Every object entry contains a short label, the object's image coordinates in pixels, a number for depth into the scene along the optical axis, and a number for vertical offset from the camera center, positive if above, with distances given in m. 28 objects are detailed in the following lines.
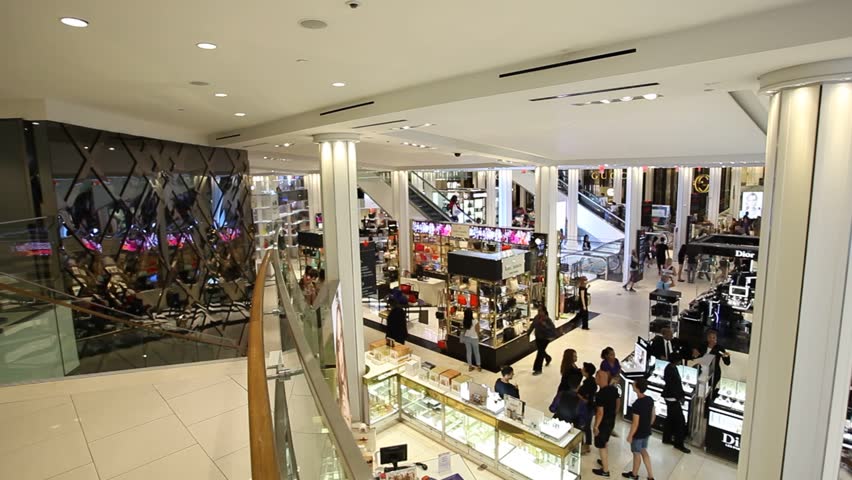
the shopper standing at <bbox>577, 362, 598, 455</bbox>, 6.44 -3.09
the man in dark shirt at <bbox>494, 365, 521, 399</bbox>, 6.73 -2.98
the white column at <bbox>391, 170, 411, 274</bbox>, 17.25 -0.87
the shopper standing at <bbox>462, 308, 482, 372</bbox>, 9.30 -3.07
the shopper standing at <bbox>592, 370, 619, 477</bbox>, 6.03 -3.12
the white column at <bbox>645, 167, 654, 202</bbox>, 25.95 +0.25
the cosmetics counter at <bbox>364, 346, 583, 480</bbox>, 5.50 -3.20
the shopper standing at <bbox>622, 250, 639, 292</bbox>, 15.52 -2.80
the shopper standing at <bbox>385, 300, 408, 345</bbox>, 9.84 -2.95
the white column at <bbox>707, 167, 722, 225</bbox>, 19.62 -0.32
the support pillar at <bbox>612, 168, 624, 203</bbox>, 27.73 +0.34
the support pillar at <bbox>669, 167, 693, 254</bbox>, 19.36 -0.40
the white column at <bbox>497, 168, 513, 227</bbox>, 22.78 -0.39
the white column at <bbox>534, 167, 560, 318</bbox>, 12.46 -0.64
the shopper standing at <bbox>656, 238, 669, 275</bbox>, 16.72 -2.33
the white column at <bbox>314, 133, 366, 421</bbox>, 6.61 -0.62
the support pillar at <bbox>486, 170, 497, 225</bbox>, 23.05 -0.33
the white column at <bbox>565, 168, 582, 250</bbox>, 21.33 -0.72
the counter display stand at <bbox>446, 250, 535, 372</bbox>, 9.46 -2.52
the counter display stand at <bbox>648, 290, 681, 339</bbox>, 10.73 -2.91
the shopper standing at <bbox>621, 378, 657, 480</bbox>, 5.80 -3.15
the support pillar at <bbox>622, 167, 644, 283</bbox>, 16.98 -0.55
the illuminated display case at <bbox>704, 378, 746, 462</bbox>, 6.13 -3.33
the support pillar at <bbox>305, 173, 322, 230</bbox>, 23.33 -0.14
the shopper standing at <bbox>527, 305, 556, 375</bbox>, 9.07 -2.92
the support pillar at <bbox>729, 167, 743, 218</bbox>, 20.98 +0.04
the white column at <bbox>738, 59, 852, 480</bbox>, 2.81 -0.57
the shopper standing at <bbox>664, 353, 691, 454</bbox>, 6.52 -3.16
